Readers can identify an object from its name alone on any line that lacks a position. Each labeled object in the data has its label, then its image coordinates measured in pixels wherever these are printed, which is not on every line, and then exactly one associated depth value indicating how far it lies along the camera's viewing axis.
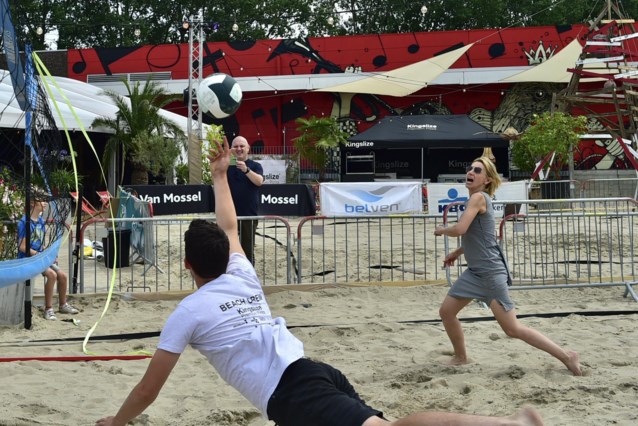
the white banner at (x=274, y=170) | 30.08
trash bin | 10.63
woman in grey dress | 5.81
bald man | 8.56
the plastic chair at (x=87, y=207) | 18.30
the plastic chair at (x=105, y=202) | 15.23
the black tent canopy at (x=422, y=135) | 26.81
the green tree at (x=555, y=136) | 23.43
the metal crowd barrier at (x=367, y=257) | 10.61
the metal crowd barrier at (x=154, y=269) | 9.70
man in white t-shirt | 2.98
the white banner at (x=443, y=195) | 15.05
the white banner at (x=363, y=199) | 12.33
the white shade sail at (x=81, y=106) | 20.88
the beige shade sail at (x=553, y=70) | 31.75
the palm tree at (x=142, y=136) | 24.88
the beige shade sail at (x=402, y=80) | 32.44
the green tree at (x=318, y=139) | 30.64
